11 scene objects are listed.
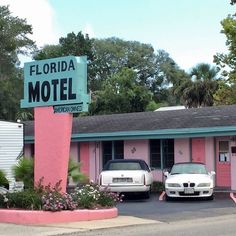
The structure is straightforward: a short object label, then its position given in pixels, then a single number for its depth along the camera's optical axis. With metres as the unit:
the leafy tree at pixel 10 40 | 47.59
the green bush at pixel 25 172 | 17.08
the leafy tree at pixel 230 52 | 32.94
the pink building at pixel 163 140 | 24.73
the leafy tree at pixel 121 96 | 55.97
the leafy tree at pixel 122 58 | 82.25
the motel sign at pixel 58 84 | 15.40
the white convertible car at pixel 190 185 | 19.92
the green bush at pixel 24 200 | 14.86
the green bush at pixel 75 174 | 17.70
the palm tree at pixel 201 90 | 48.03
